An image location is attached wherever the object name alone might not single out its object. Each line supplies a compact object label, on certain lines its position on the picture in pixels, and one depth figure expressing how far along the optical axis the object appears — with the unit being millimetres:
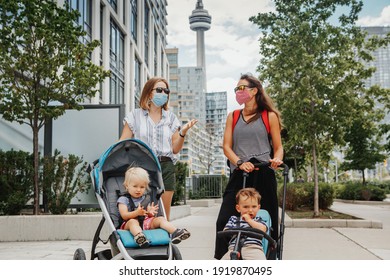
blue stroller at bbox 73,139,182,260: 3463
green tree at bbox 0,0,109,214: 7086
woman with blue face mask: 4031
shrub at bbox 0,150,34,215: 7137
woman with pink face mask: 3580
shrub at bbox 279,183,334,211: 10930
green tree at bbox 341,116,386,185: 21766
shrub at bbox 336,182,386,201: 21375
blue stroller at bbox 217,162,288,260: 3264
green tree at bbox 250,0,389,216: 9039
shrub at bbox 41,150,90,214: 7488
